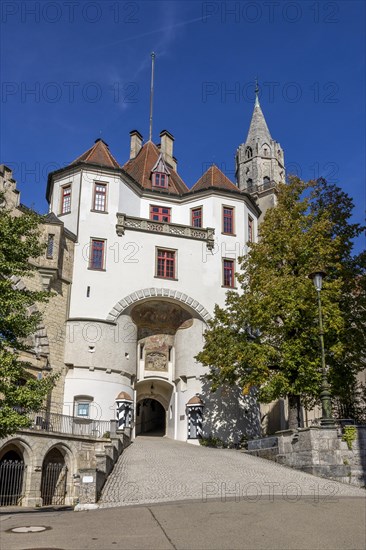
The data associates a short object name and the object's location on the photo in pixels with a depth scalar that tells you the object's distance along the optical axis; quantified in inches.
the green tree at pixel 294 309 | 924.0
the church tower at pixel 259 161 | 2199.8
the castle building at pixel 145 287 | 1240.8
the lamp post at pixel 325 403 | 727.7
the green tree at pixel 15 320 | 574.6
